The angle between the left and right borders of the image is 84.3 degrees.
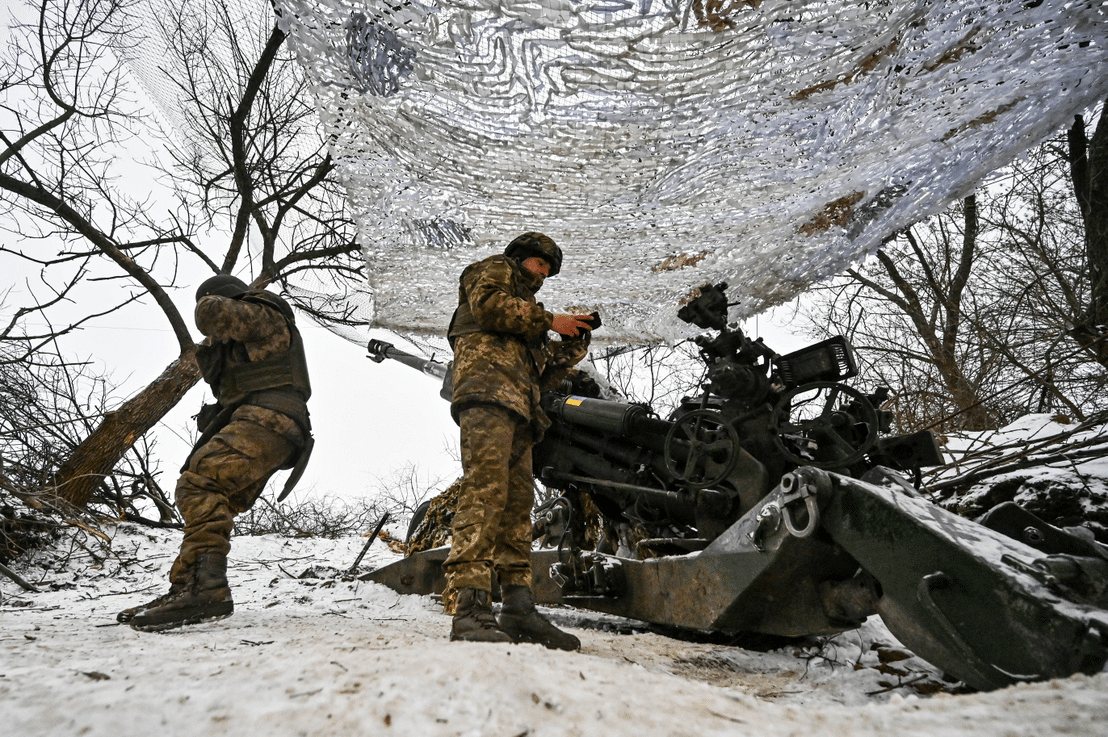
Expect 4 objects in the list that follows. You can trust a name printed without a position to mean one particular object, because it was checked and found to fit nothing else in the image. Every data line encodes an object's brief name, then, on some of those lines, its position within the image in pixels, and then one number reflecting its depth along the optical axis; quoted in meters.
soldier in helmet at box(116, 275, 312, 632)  2.54
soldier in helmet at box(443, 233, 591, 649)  2.07
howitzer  1.34
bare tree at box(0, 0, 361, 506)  4.97
